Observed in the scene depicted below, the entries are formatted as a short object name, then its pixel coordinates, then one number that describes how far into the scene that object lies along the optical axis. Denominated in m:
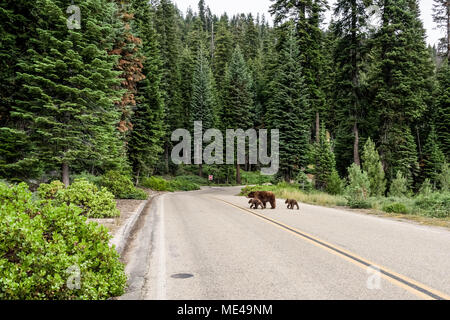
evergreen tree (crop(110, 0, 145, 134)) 22.84
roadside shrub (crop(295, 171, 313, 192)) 30.24
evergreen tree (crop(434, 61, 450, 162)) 39.53
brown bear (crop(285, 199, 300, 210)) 14.40
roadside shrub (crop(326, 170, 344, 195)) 28.58
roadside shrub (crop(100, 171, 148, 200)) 18.83
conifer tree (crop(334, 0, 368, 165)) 31.41
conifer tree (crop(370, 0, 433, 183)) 30.95
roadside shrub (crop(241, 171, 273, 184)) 58.36
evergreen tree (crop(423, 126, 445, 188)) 37.25
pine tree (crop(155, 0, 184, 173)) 54.66
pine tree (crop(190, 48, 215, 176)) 56.69
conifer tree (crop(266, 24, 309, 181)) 33.28
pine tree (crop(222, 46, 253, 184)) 55.84
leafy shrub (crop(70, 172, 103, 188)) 18.61
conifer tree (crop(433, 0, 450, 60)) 43.88
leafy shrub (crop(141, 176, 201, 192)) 35.72
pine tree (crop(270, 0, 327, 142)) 35.88
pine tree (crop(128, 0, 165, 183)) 32.00
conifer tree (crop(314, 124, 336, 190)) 30.95
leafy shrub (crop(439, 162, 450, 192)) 26.47
